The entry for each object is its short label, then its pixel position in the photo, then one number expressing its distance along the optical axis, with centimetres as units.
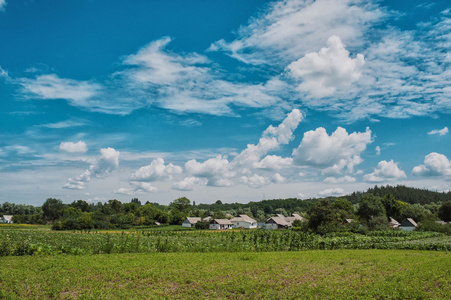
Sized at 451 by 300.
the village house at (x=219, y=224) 11550
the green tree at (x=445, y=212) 11470
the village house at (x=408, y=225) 9298
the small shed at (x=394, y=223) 10204
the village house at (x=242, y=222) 12925
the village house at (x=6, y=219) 13892
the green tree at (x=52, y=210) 12319
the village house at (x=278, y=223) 11738
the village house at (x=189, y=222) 11701
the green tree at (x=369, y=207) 9544
